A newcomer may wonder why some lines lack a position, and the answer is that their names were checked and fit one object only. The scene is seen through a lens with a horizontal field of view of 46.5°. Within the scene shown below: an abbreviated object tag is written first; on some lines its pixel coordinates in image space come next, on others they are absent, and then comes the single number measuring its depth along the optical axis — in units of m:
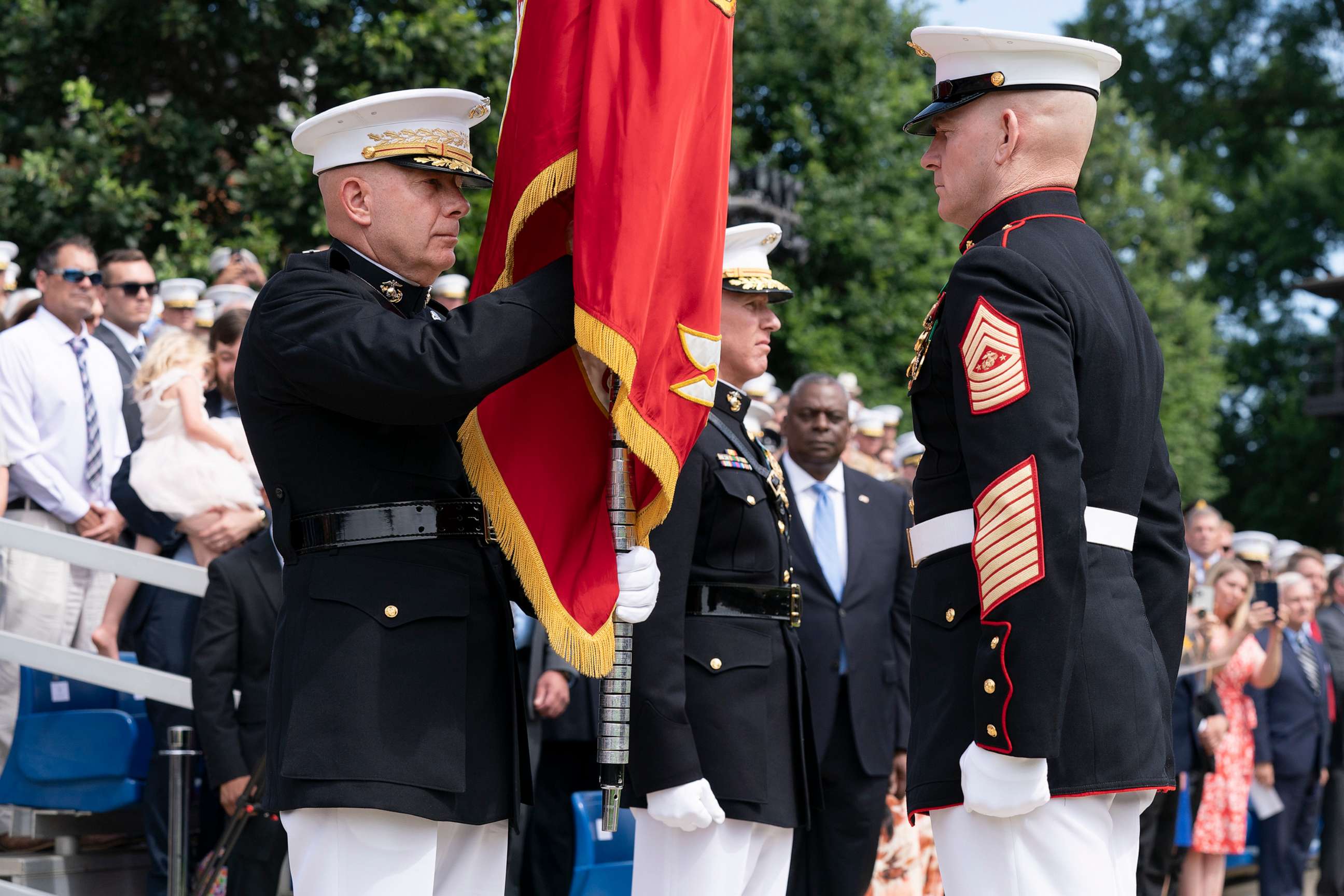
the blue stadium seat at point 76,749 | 5.21
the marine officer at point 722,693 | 3.92
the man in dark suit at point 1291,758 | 9.03
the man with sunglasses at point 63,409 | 6.14
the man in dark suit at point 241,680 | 5.00
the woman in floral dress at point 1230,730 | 8.62
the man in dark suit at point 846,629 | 5.57
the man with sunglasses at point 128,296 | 7.50
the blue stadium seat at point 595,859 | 5.52
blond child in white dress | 5.73
